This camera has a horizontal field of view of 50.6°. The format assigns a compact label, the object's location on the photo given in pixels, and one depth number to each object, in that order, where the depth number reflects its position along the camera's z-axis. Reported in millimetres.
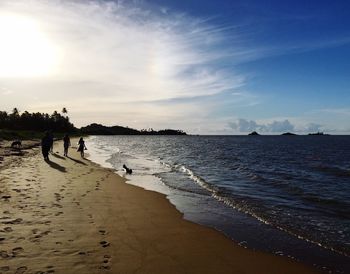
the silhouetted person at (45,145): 32344
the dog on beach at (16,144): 44438
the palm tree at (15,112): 144350
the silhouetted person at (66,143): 39500
